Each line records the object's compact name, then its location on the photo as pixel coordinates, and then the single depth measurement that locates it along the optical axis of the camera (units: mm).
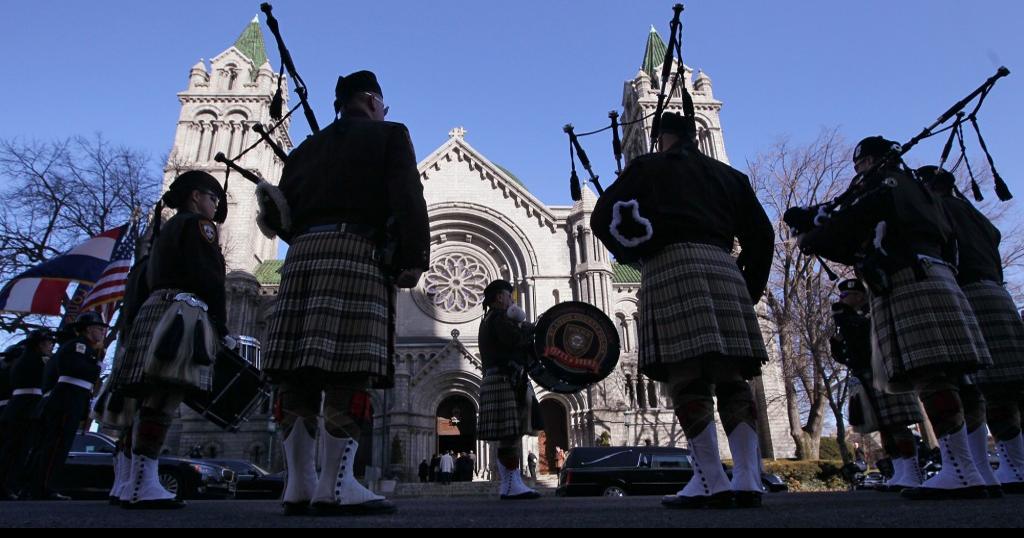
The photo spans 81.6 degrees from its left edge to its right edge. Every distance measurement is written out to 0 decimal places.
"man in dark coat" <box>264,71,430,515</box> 3201
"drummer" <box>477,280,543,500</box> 6426
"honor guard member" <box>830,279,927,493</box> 6027
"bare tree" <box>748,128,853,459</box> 20844
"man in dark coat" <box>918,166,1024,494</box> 5074
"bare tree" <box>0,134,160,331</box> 21844
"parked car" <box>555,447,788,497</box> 13117
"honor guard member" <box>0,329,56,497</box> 8211
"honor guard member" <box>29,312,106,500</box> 7625
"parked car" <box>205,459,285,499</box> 13281
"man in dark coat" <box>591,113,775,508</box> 3408
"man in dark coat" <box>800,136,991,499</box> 4008
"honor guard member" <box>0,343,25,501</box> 9820
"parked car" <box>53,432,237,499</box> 11188
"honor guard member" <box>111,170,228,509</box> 4328
